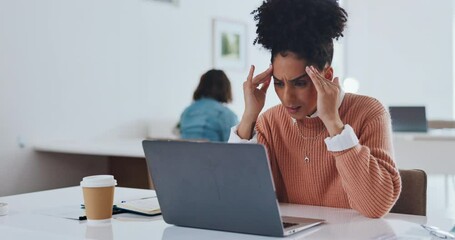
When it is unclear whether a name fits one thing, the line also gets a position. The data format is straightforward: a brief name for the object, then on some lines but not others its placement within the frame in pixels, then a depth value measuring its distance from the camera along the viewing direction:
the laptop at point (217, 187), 1.23
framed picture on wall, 5.64
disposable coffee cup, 1.44
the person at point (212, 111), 4.37
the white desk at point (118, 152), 3.74
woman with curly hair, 1.51
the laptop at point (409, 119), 5.07
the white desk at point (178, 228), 1.30
